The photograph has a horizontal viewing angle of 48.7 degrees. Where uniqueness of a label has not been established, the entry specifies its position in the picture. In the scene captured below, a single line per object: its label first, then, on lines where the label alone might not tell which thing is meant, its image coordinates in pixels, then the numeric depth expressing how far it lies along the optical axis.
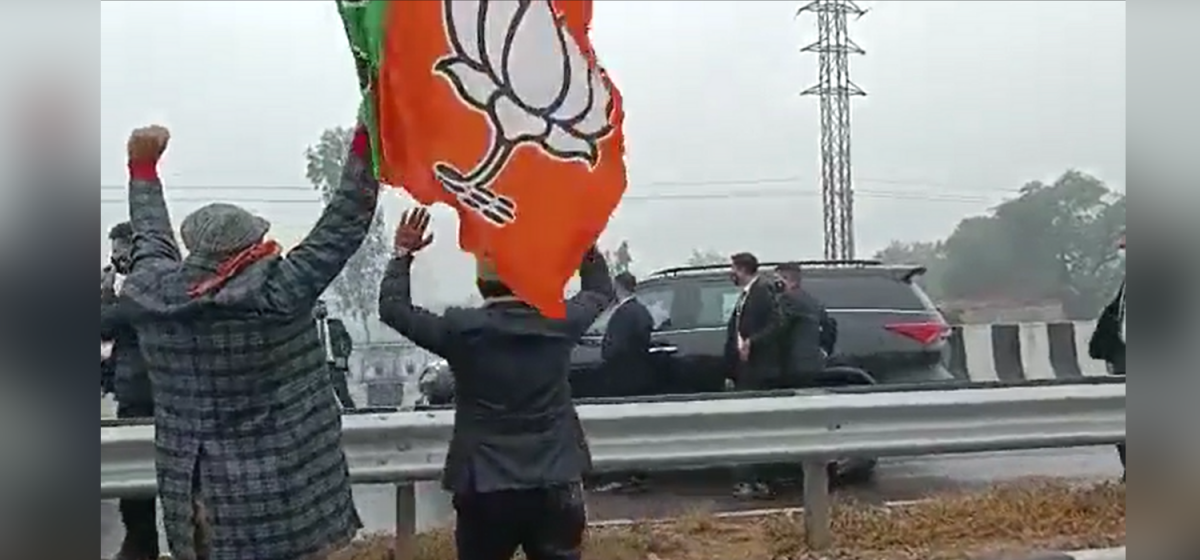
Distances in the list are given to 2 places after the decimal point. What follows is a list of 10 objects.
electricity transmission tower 33.34
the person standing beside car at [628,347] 9.31
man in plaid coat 3.60
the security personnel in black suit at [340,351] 9.87
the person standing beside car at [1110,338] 7.37
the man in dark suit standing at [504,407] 3.94
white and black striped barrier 17.48
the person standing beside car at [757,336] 8.98
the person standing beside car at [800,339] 8.98
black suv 9.45
